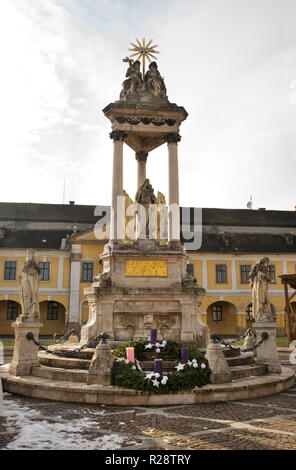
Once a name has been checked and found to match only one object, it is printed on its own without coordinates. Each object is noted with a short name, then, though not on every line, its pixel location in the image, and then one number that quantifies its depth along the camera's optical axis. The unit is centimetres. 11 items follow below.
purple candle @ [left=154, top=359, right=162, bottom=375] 762
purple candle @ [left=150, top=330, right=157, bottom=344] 894
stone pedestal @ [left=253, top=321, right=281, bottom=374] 999
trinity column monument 1084
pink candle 825
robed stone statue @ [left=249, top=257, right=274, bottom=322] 1057
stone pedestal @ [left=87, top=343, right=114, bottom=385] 783
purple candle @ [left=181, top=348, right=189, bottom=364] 813
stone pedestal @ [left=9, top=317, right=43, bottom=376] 909
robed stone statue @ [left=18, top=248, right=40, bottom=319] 963
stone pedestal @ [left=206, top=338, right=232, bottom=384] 809
